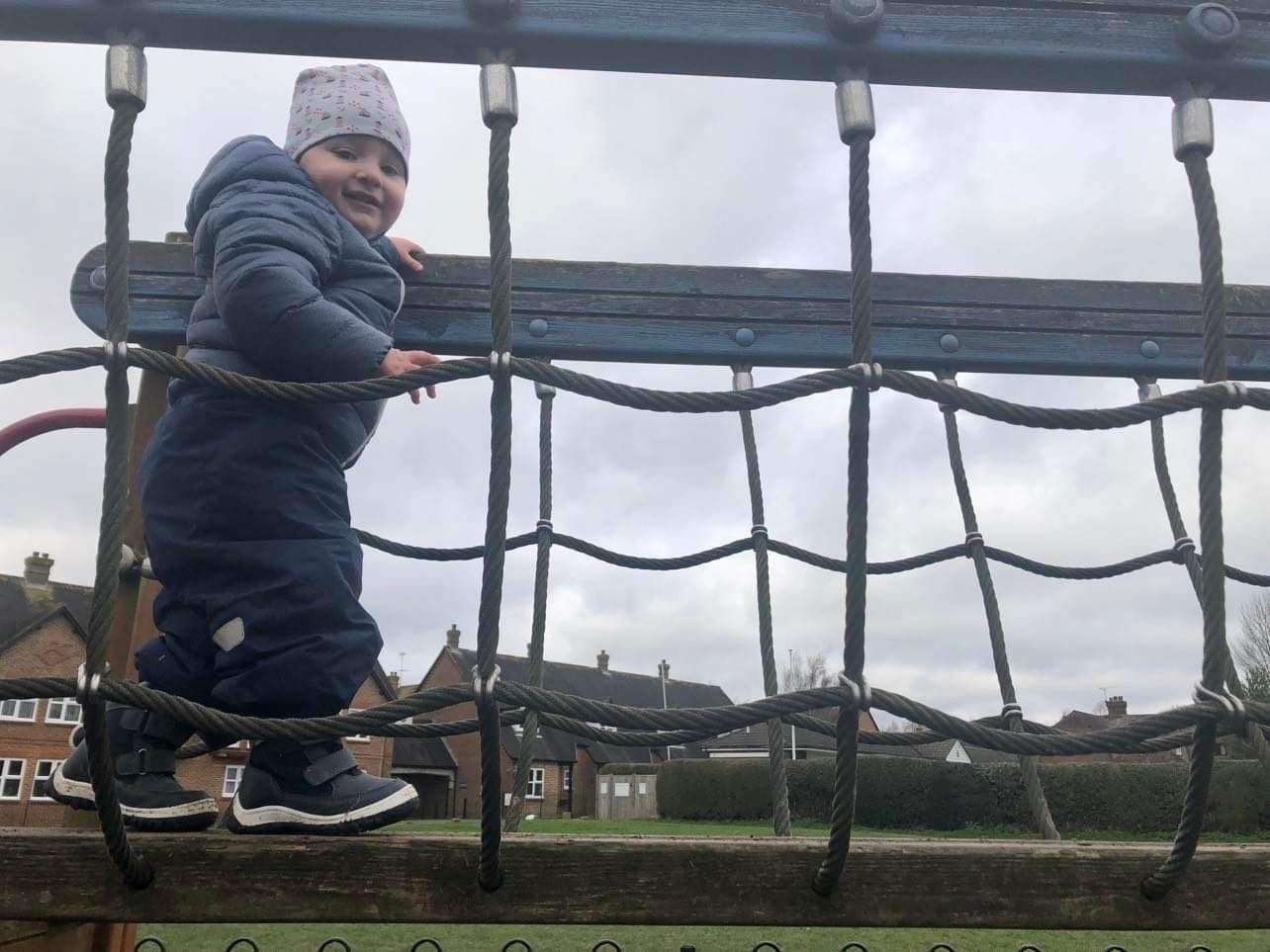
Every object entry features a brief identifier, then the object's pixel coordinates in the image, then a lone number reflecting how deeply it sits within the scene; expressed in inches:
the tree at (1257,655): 876.4
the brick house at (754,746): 1115.3
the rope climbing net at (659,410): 46.5
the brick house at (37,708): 849.5
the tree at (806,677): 1433.3
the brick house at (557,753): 1226.0
